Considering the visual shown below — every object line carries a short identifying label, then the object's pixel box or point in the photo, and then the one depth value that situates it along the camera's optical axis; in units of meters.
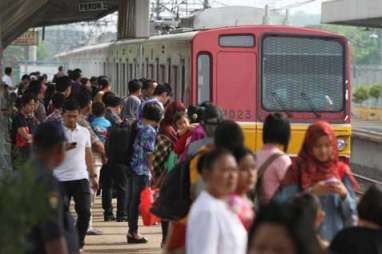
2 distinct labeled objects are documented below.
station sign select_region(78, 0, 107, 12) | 34.03
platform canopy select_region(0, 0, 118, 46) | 22.39
